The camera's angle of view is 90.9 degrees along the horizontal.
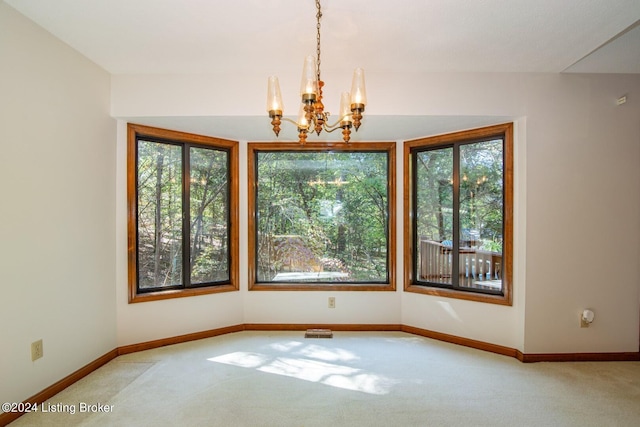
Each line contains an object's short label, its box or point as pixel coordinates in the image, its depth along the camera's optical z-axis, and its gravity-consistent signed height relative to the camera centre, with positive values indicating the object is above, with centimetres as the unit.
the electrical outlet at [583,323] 288 -105
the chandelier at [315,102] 166 +60
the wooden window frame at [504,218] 300 -5
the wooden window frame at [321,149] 364 +0
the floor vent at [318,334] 337 -132
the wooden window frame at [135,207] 303 +5
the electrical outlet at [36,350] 214 -95
